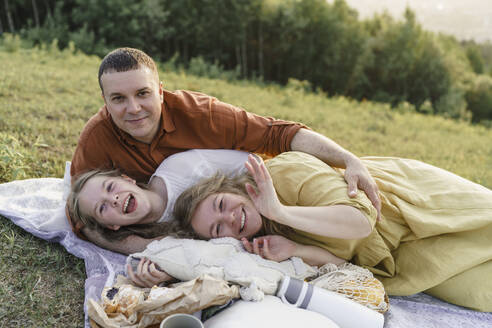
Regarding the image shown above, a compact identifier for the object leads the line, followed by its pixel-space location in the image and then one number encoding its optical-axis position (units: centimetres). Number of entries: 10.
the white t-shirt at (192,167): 319
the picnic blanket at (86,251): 273
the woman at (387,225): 277
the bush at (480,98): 3334
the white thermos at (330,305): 241
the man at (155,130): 321
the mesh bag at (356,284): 259
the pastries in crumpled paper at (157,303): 221
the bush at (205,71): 1524
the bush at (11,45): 1118
